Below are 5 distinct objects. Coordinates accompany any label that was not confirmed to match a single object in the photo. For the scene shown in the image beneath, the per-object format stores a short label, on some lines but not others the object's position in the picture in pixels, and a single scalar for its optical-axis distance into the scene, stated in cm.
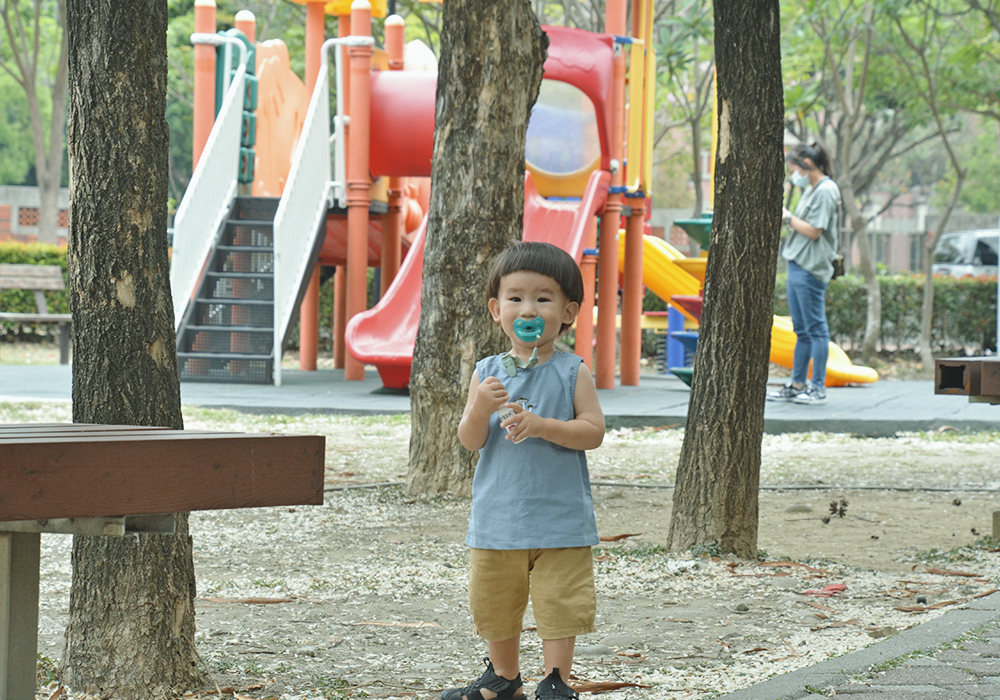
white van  4691
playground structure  2156
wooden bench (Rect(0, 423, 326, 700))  349
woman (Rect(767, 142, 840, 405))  1827
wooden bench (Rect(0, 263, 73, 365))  3112
